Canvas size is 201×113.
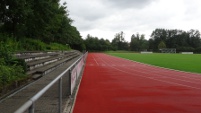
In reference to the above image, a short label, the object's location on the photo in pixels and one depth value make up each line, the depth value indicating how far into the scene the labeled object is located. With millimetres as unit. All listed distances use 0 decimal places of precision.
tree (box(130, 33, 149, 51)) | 91277
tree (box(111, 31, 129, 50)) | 95141
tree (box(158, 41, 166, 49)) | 87386
